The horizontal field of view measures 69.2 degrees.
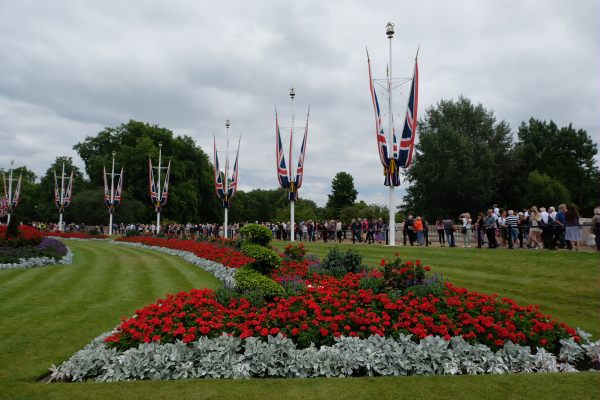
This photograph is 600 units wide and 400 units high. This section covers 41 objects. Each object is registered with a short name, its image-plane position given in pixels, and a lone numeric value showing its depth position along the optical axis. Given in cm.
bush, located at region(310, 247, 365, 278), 1141
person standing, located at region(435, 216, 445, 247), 2121
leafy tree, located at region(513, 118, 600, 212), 4972
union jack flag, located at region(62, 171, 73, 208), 5182
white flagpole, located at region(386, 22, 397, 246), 2178
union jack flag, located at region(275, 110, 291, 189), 2753
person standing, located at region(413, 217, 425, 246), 2114
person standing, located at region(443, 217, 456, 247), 1960
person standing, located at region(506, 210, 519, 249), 1617
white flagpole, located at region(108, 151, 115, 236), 4745
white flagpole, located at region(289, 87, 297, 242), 2737
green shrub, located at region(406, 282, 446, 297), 785
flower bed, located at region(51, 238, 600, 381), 586
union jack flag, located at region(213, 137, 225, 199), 3309
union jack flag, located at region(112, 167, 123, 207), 4619
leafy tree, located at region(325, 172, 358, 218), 7881
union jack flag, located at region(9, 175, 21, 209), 5322
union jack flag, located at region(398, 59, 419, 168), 2067
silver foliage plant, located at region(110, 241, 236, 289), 1407
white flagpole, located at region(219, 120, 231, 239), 3334
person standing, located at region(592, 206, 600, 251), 1305
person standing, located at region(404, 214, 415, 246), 2158
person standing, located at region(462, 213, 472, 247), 1952
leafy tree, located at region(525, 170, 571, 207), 4181
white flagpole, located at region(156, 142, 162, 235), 4242
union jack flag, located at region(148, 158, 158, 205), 4308
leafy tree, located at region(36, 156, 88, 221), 7400
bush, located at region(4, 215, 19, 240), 2147
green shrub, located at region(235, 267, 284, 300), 827
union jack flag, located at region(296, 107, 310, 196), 2707
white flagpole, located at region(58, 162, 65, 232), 5278
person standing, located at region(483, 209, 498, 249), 1666
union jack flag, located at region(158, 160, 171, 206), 4322
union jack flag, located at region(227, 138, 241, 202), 3350
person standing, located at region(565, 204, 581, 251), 1373
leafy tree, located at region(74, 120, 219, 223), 6278
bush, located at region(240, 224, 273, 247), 892
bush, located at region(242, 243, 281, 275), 879
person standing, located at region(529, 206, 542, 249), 1588
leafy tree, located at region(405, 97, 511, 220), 4256
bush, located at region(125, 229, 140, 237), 4103
